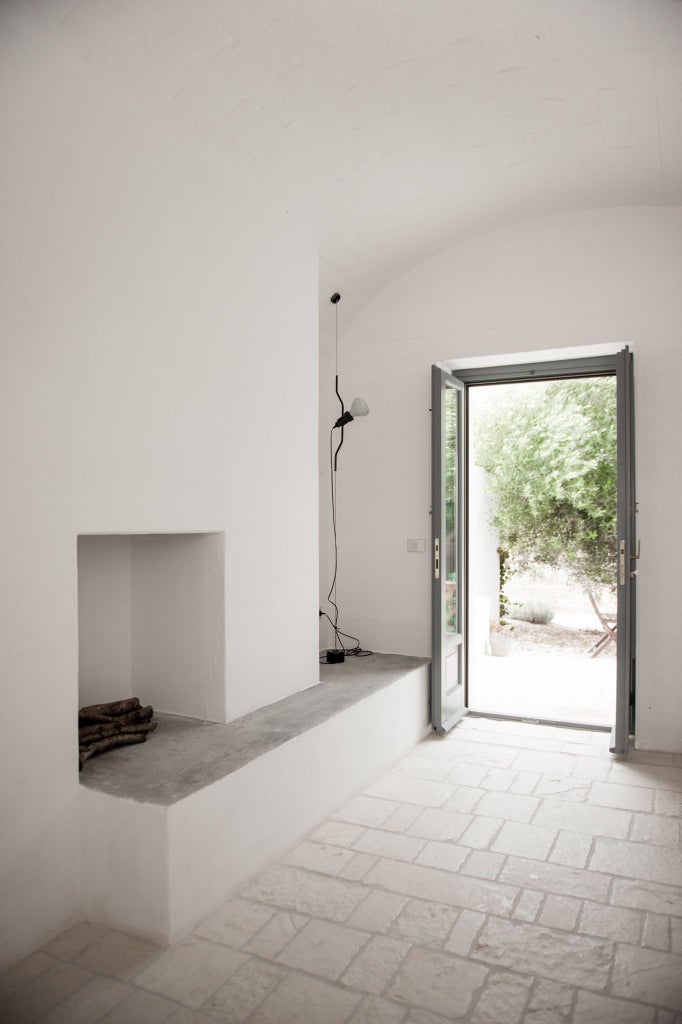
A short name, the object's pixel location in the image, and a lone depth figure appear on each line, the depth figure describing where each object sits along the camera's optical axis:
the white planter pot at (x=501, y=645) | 7.34
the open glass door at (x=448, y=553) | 4.48
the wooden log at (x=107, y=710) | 2.87
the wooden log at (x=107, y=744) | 2.61
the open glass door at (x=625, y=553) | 4.08
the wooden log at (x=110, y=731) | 2.73
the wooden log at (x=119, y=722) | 2.76
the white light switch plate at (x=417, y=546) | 4.79
